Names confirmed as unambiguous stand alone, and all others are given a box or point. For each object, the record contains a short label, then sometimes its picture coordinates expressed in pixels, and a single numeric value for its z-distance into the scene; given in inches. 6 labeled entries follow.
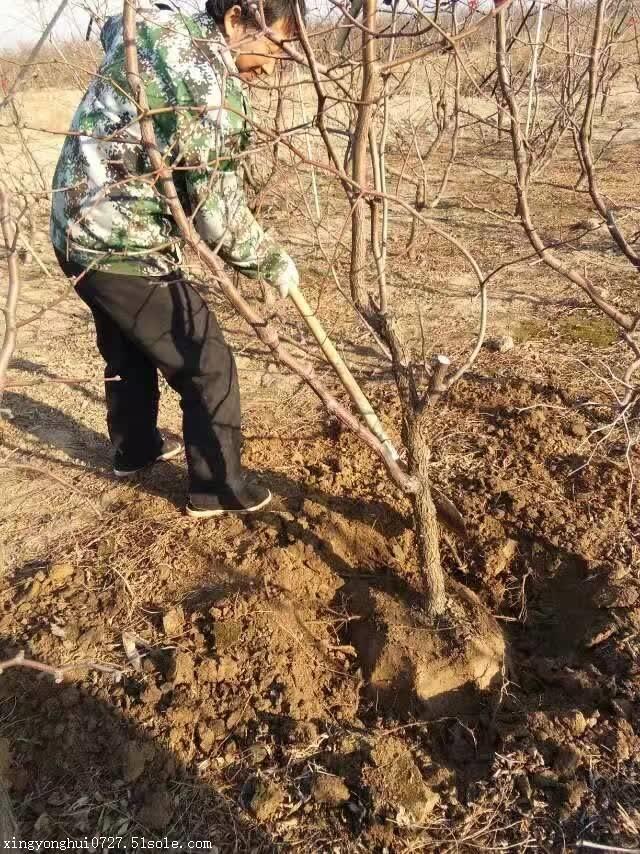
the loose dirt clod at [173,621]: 81.1
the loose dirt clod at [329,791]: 64.3
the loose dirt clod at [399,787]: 62.7
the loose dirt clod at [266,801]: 64.0
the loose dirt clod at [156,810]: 64.2
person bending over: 64.3
